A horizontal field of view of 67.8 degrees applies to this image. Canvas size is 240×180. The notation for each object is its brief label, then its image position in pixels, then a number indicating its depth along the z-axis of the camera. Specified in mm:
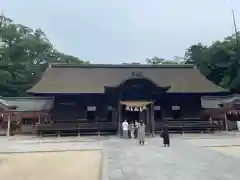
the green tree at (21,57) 26014
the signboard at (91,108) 14924
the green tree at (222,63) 23904
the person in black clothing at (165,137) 9090
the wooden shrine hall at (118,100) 13777
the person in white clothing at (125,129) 11971
